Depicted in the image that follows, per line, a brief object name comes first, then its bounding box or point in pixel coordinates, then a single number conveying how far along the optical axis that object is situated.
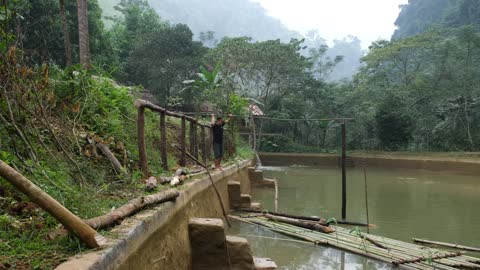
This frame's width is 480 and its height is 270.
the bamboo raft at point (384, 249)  5.16
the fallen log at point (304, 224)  6.80
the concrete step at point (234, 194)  8.78
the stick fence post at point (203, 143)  8.48
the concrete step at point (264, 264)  5.00
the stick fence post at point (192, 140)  8.21
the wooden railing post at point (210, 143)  10.38
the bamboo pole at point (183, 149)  7.12
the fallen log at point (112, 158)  5.12
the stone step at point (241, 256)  4.77
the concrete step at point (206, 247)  4.77
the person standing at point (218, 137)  8.38
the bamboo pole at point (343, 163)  8.43
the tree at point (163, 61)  22.48
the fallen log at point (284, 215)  7.49
